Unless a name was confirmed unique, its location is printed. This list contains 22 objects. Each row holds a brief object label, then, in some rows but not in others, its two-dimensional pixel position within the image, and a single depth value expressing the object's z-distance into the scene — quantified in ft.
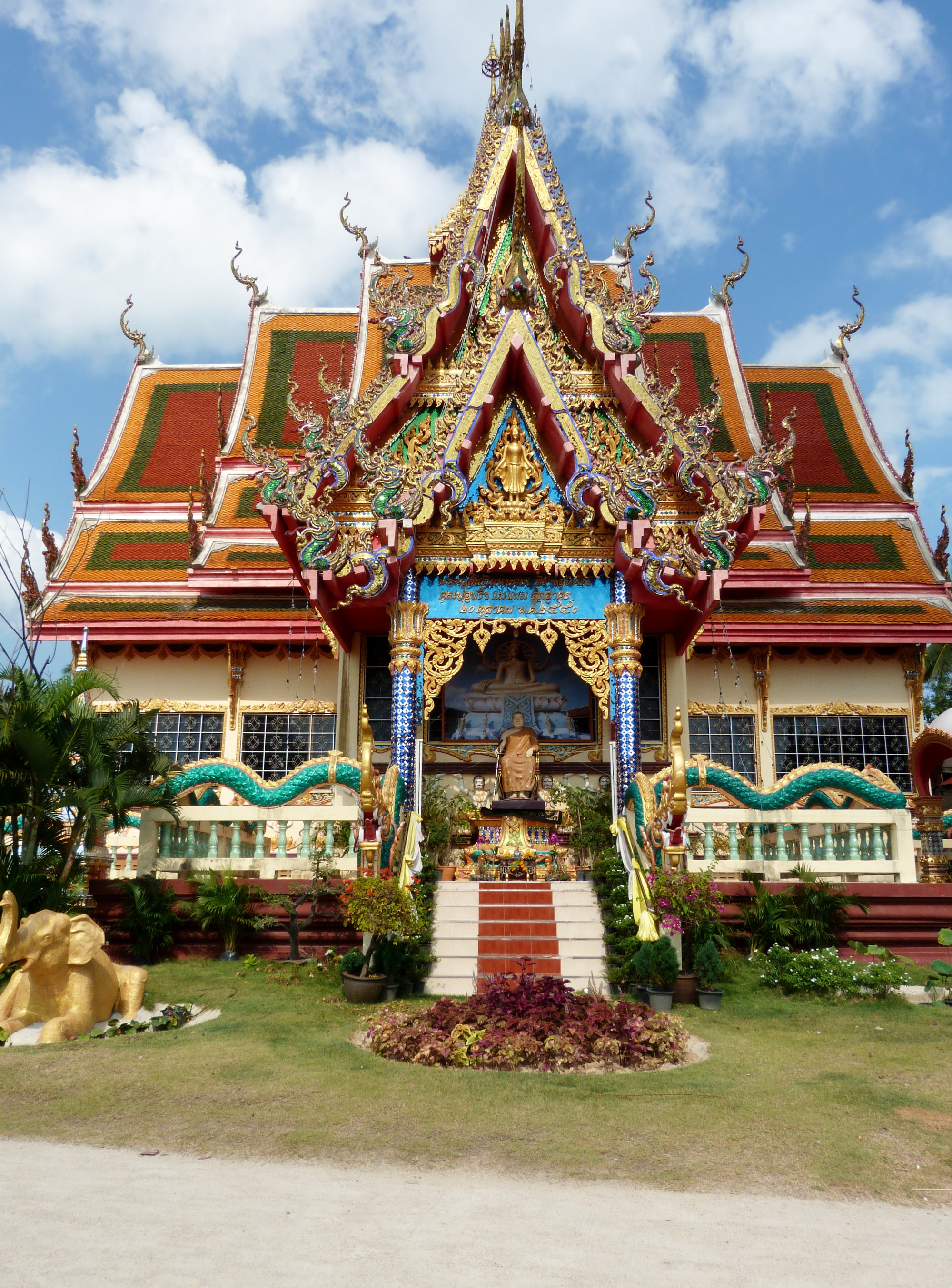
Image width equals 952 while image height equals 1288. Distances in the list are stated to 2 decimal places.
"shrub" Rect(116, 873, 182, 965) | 29.48
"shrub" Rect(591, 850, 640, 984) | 26.73
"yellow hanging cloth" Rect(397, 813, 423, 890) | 29.91
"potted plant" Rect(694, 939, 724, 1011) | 25.50
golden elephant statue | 21.93
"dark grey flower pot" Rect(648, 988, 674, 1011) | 24.77
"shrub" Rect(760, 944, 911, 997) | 26.37
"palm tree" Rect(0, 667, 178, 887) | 27.78
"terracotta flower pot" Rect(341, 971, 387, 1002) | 25.50
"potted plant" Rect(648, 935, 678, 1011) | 24.80
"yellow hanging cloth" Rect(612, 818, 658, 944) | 26.73
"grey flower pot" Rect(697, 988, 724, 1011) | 25.30
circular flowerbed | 20.02
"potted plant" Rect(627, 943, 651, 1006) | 25.26
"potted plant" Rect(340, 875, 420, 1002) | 25.58
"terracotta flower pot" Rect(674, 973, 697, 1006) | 25.67
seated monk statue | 37.65
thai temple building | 34.96
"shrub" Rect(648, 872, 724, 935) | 26.81
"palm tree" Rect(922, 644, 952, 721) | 94.63
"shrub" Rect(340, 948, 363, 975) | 25.95
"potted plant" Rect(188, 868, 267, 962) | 29.25
